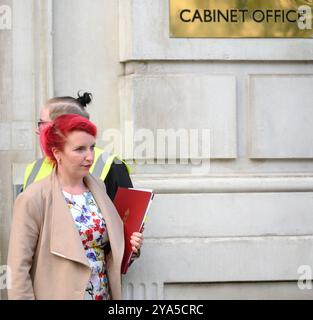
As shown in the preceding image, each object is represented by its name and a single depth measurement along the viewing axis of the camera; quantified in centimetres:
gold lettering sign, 1529
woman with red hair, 1099
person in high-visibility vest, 1283
